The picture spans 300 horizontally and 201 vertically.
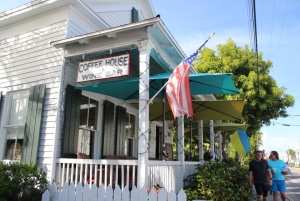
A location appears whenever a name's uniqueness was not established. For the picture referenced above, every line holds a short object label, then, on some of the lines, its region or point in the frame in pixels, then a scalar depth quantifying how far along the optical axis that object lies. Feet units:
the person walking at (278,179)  22.95
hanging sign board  16.55
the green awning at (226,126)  39.52
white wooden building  17.62
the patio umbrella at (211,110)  26.22
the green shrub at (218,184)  17.38
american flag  14.52
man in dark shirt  21.01
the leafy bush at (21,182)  14.98
